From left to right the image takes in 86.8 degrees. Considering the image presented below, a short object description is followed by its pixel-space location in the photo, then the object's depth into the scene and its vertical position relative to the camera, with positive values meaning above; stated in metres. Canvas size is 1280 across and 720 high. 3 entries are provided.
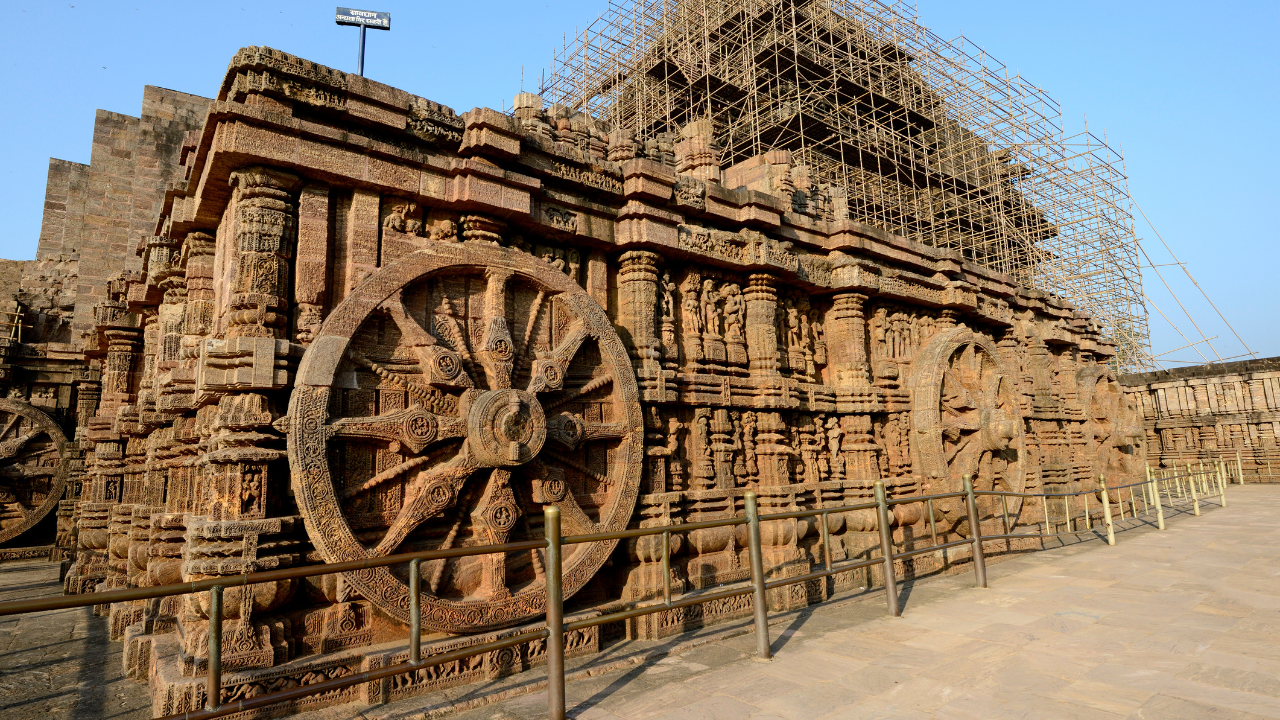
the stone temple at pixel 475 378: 4.21 +0.71
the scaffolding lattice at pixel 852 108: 20.06 +10.73
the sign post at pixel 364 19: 6.60 +4.33
